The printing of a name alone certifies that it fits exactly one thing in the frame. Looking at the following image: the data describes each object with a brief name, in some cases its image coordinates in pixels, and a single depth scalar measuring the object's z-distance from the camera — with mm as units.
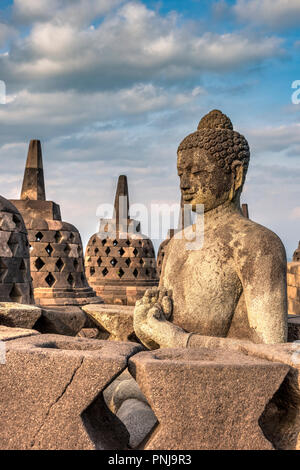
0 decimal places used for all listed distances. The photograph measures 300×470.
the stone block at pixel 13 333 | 2225
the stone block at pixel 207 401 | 1784
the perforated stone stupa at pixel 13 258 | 4305
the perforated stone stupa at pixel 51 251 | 7941
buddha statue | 2500
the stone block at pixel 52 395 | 1845
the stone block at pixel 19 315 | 2797
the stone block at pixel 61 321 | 3105
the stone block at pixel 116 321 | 3209
